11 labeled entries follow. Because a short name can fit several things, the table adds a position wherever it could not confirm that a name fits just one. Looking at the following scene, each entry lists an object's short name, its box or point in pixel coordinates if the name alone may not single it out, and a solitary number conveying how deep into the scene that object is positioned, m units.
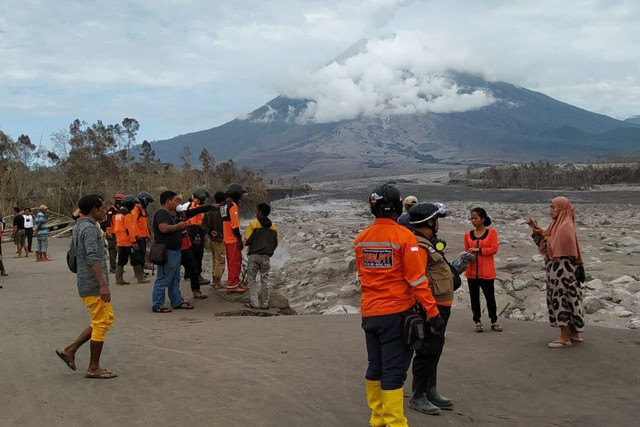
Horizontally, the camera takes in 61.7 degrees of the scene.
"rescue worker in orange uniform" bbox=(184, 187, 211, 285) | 9.88
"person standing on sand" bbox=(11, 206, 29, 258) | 16.72
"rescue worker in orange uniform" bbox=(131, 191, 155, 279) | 10.83
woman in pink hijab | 6.21
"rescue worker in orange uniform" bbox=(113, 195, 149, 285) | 10.66
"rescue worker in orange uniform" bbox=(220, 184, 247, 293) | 9.34
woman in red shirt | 7.17
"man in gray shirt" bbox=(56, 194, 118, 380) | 5.09
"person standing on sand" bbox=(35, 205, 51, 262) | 15.65
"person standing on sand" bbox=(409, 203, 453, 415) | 4.37
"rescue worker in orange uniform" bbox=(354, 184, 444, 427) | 3.84
